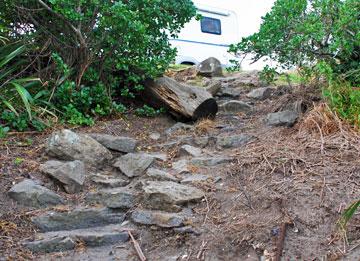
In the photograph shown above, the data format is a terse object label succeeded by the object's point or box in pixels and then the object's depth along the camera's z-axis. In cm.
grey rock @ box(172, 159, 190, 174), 447
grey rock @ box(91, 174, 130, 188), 412
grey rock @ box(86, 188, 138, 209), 380
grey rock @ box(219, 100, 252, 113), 657
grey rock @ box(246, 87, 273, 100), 714
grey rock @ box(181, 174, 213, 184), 418
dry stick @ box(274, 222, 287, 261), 297
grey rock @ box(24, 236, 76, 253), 323
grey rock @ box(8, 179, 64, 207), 368
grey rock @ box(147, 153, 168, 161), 475
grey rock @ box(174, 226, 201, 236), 339
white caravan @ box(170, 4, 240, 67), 1080
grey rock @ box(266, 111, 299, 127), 518
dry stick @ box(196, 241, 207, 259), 316
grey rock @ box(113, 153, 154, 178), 438
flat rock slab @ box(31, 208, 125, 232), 351
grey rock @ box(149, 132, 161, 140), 550
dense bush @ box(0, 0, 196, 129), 524
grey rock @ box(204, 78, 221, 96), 703
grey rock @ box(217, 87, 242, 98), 734
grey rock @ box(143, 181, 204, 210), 373
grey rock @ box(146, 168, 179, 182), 421
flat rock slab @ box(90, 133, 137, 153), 486
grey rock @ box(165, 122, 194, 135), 567
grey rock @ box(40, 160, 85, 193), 398
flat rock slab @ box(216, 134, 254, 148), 507
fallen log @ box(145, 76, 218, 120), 586
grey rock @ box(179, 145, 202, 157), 489
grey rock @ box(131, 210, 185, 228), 349
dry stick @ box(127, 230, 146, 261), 319
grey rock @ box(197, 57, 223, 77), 892
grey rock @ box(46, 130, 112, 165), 440
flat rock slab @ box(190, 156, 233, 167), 458
